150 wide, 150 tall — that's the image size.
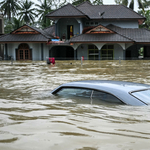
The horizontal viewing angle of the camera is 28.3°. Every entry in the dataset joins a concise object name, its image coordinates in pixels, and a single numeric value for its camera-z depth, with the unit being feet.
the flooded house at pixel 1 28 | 161.48
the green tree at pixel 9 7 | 219.20
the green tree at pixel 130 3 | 174.90
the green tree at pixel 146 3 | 209.67
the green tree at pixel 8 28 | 218.79
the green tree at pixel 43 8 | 214.24
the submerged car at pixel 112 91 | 20.18
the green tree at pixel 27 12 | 222.07
